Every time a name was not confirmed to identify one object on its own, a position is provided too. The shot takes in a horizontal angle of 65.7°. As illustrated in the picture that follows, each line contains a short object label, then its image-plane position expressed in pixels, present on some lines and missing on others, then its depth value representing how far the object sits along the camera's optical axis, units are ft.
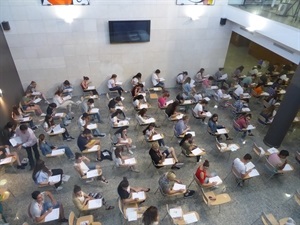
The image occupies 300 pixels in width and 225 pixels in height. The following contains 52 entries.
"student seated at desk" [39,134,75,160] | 20.52
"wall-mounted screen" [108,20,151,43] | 29.17
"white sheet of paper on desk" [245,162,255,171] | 20.35
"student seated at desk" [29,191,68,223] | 15.46
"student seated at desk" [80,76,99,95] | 31.01
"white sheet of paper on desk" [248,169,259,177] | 19.88
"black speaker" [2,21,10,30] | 25.48
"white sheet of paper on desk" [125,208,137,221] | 16.28
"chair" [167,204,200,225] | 16.33
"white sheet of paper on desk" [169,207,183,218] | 16.44
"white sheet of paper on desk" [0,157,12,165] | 20.02
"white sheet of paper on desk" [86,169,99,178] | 19.15
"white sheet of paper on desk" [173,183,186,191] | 18.57
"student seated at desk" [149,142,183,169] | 20.11
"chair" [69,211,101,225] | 16.01
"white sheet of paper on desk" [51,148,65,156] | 21.12
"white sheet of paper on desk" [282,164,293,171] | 20.80
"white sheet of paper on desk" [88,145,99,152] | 21.51
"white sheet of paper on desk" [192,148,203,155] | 21.97
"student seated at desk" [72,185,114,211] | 16.37
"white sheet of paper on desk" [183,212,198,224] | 16.40
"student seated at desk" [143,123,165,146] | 23.02
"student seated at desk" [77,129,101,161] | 21.25
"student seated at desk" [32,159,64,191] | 18.02
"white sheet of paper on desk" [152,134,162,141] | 23.39
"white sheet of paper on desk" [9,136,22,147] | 20.94
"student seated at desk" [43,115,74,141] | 23.17
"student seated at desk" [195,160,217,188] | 18.92
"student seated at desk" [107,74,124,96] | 31.98
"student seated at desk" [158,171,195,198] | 18.08
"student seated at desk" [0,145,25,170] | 20.85
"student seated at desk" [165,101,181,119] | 26.09
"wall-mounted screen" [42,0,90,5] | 25.74
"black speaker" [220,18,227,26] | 32.13
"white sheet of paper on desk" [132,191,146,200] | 17.54
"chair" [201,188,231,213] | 17.65
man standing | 20.58
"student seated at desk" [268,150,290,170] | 20.59
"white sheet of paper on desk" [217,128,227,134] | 24.72
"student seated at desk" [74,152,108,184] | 18.60
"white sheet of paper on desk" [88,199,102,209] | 16.85
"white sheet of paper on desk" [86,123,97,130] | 24.47
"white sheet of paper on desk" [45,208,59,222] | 15.89
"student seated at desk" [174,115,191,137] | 24.08
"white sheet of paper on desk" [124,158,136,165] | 20.51
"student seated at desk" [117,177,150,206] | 16.72
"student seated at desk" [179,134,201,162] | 21.83
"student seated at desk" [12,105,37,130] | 24.68
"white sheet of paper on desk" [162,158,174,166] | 20.42
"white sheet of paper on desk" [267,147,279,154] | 22.66
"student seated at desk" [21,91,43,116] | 27.76
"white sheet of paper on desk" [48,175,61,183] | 18.84
